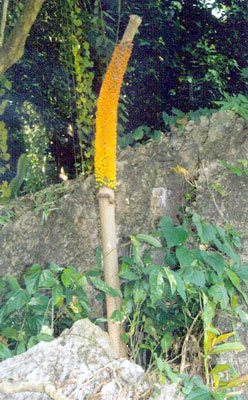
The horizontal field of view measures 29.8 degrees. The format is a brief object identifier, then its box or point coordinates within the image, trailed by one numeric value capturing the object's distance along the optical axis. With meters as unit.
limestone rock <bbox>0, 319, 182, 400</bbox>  1.67
